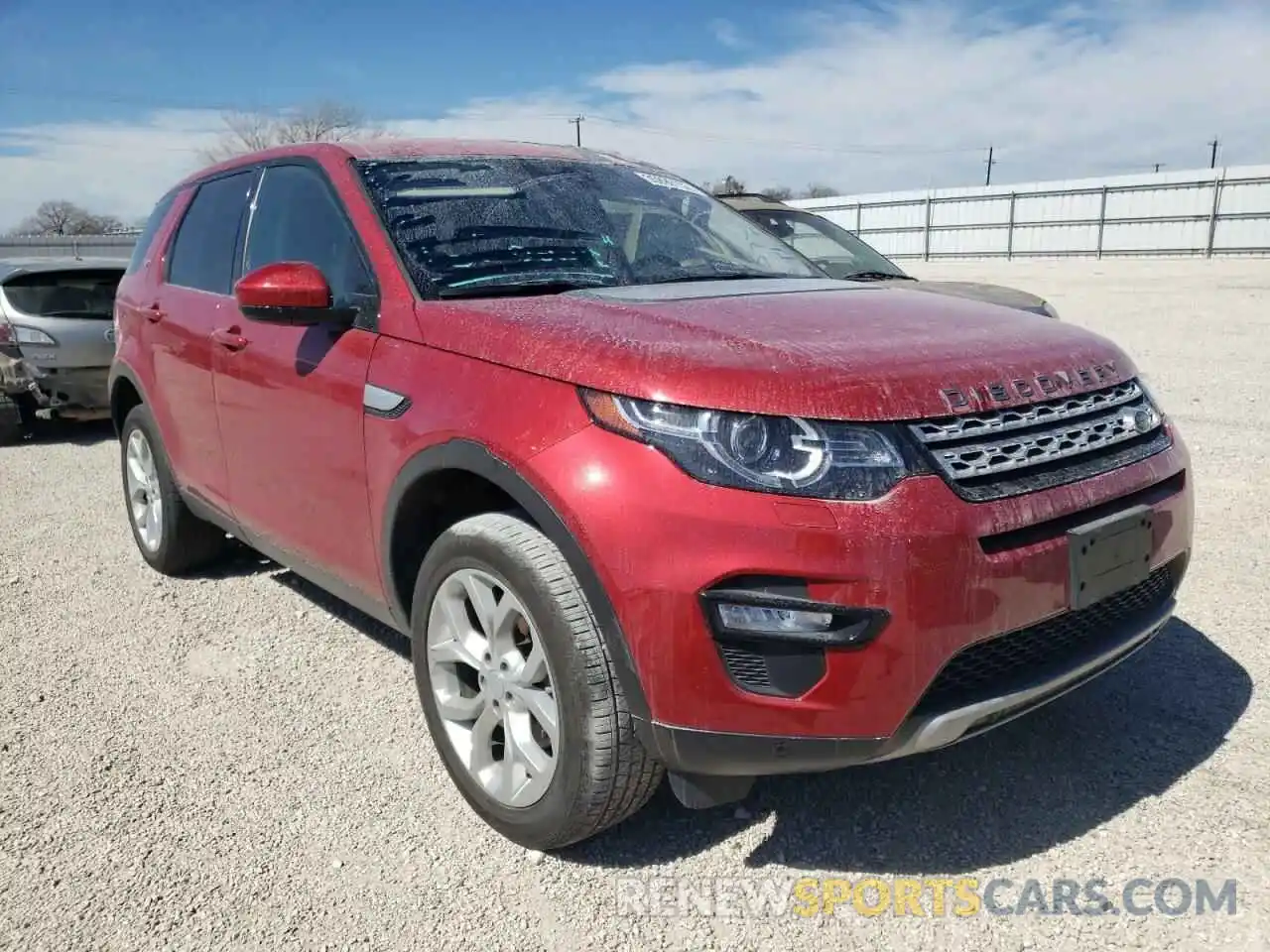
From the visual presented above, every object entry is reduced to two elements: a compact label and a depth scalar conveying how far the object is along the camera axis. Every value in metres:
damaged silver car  7.71
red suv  2.00
